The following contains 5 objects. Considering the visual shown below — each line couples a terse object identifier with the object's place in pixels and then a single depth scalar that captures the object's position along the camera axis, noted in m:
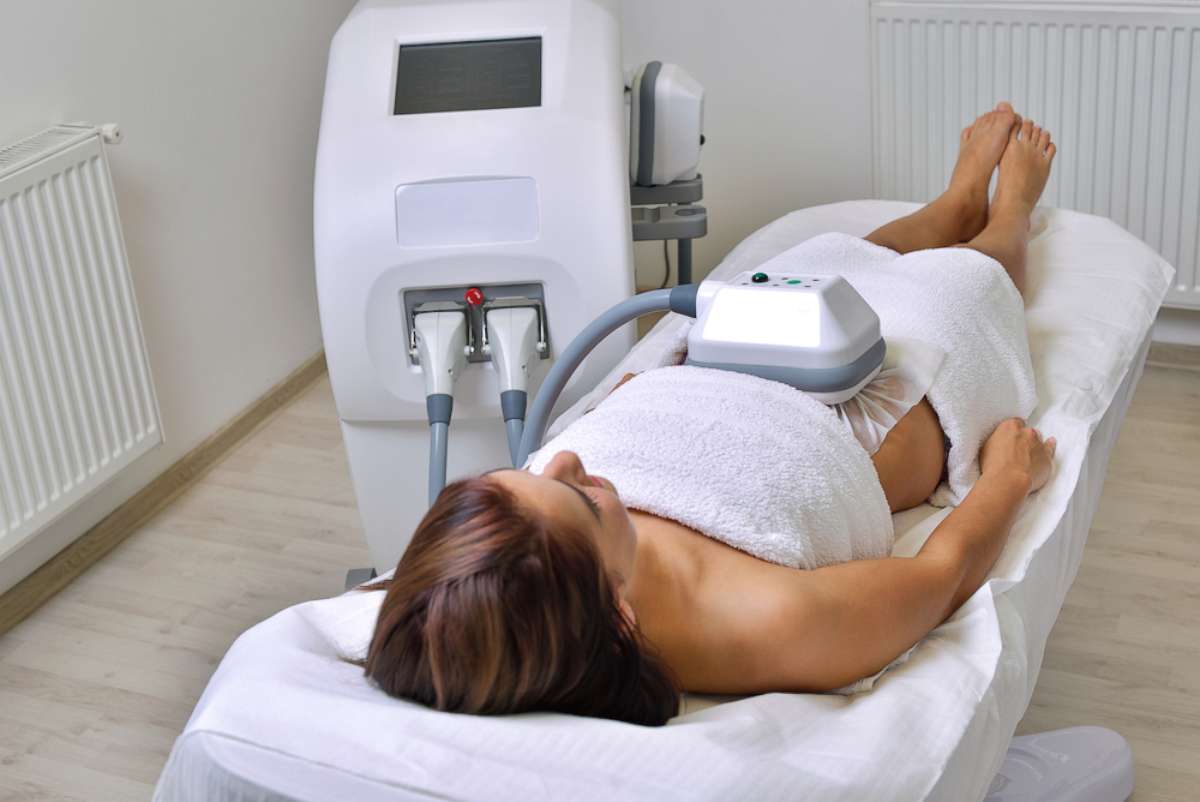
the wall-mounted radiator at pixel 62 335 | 2.08
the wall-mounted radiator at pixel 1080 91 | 2.56
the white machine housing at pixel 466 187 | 1.75
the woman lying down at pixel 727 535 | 0.93
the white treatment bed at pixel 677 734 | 0.88
